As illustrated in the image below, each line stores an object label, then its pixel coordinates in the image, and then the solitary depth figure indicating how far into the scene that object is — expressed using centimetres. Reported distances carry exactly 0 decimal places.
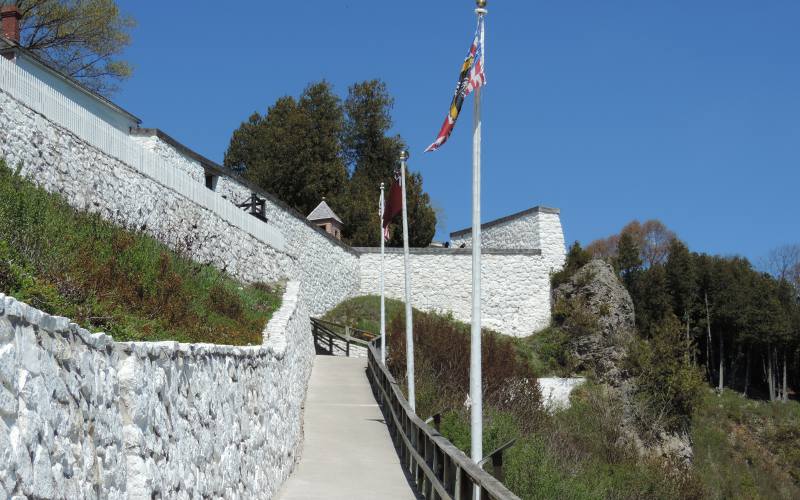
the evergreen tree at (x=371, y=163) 5428
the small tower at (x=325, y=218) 4812
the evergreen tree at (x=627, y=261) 6469
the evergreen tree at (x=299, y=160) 5538
